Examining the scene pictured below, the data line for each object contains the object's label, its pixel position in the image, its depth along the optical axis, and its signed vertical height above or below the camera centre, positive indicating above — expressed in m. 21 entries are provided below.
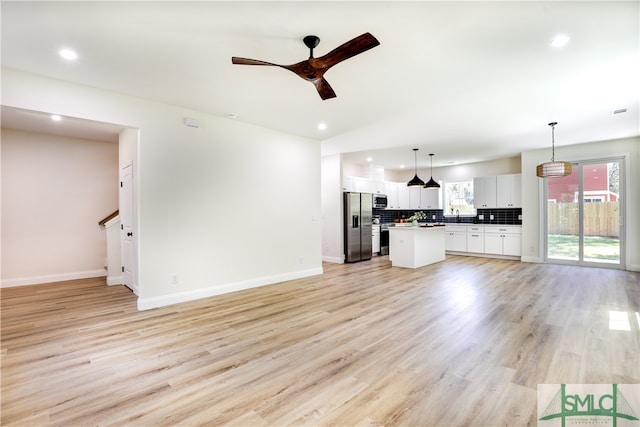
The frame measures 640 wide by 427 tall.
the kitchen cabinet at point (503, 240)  7.60 -0.84
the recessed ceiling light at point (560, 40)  2.53 +1.46
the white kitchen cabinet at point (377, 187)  8.77 +0.68
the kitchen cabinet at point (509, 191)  7.75 +0.46
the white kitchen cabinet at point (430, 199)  9.45 +0.32
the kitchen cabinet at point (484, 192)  8.18 +0.46
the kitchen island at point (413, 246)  6.50 -0.84
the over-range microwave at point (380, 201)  8.88 +0.25
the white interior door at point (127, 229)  4.43 -0.28
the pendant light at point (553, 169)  5.06 +0.67
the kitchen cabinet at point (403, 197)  9.86 +0.40
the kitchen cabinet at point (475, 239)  8.21 -0.84
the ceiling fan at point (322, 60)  2.18 +1.22
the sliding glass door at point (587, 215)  6.34 -0.17
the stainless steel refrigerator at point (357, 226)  7.39 -0.44
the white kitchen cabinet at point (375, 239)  8.65 -0.87
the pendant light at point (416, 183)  7.24 +0.64
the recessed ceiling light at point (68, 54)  2.73 +1.47
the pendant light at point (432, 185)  7.40 +0.59
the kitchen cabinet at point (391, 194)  9.52 +0.49
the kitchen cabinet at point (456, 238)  8.56 -0.85
